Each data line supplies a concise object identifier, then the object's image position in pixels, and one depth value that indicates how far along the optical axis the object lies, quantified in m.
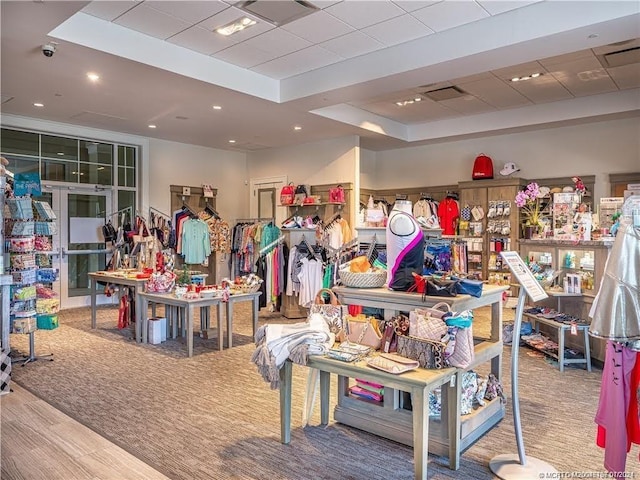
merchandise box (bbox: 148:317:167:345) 5.76
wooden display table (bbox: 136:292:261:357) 5.19
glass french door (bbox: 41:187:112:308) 8.14
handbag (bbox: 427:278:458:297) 2.93
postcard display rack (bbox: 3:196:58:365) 4.71
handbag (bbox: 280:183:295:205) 9.27
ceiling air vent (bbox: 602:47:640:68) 5.43
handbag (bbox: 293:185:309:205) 9.12
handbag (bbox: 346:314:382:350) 3.04
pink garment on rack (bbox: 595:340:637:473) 2.21
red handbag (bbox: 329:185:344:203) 8.50
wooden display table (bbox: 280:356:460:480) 2.46
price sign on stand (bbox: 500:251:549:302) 2.63
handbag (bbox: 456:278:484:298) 3.04
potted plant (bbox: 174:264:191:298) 5.38
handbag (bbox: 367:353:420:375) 2.58
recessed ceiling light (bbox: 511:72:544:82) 6.23
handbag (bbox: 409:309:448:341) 2.67
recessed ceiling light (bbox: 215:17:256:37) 4.62
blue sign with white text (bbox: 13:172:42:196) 4.95
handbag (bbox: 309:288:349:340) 3.23
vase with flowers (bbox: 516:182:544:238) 5.79
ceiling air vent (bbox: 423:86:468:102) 6.84
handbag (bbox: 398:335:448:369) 2.64
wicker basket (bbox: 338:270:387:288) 3.26
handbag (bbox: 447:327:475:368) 2.69
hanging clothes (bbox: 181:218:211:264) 8.64
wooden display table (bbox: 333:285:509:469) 2.88
